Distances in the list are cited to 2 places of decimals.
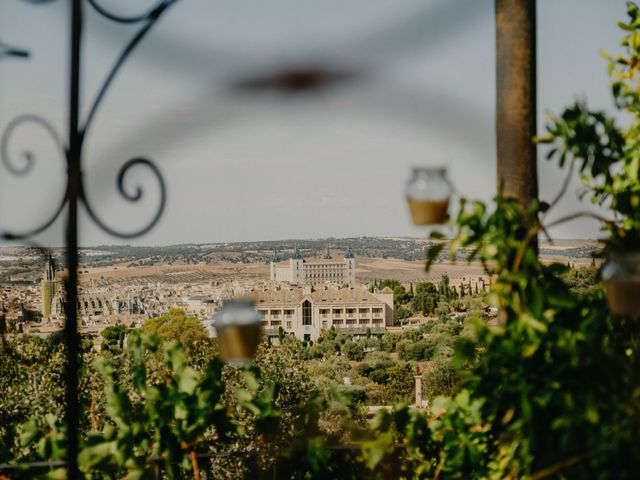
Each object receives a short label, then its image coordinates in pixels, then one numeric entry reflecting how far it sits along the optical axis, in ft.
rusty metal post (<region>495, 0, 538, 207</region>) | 7.85
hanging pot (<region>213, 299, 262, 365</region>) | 8.02
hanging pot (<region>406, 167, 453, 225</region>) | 7.86
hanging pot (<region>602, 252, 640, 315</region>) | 7.15
